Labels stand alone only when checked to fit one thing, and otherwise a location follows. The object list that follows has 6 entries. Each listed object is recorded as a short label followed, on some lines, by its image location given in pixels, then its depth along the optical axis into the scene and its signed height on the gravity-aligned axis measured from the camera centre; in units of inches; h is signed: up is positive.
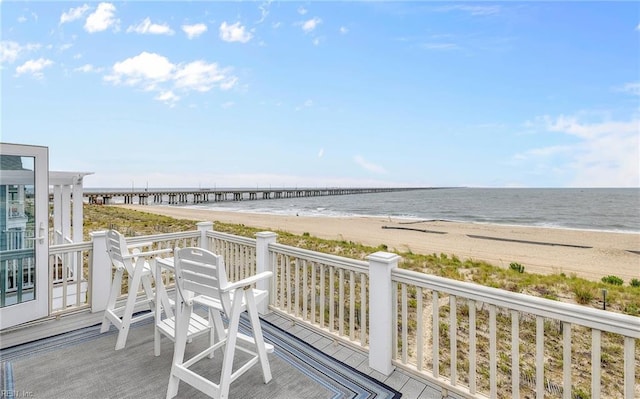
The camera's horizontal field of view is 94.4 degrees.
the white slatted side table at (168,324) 93.9 -42.2
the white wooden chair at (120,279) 106.7 -30.3
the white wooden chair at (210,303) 72.8 -27.9
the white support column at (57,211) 205.2 -8.9
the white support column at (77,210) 194.4 -7.6
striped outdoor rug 83.0 -53.8
